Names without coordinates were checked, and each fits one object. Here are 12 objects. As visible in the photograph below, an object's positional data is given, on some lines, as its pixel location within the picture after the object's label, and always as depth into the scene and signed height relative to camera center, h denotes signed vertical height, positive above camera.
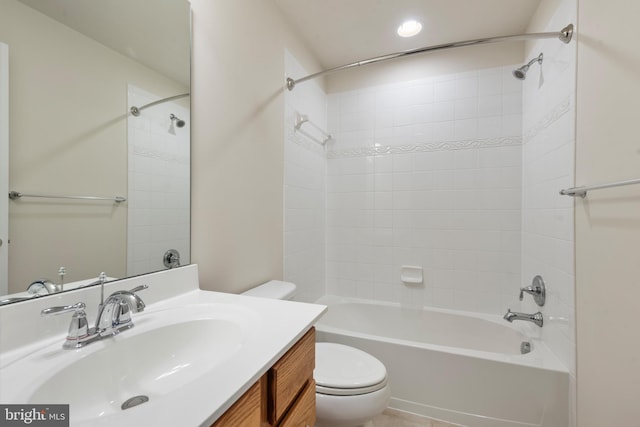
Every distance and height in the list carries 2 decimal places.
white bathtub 1.32 -0.91
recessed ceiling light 1.81 +1.31
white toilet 1.13 -0.79
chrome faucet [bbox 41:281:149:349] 0.61 -0.27
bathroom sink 0.54 -0.36
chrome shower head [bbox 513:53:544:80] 1.70 +0.98
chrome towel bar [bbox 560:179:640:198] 0.83 +0.10
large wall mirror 0.64 +0.21
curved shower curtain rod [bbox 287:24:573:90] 1.31 +0.93
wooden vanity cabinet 0.51 -0.43
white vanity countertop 0.39 -0.31
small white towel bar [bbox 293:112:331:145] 1.88 +0.67
